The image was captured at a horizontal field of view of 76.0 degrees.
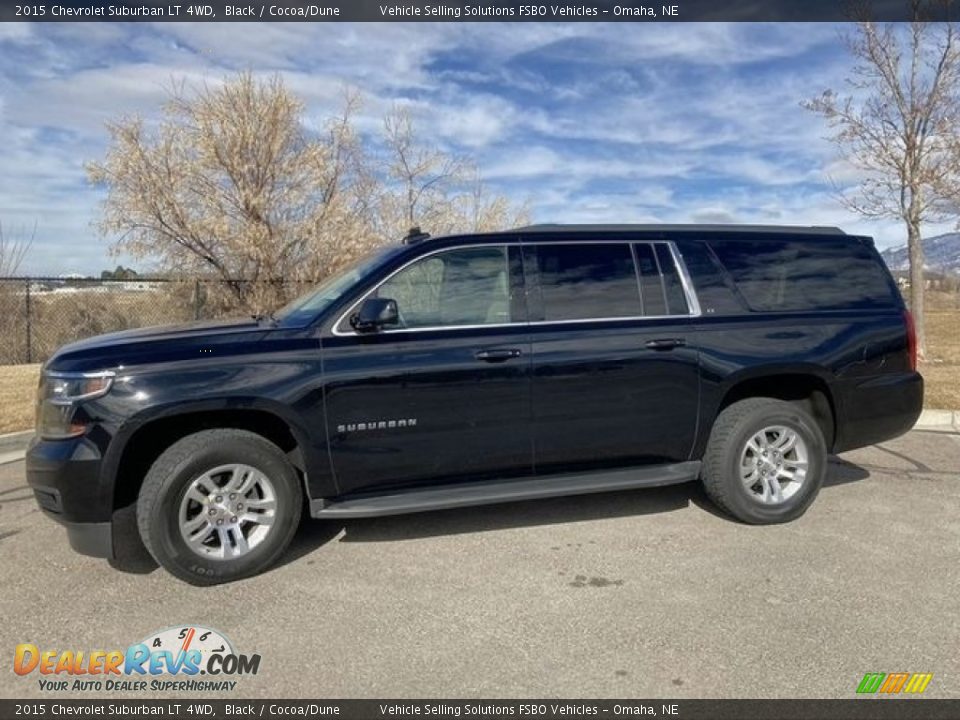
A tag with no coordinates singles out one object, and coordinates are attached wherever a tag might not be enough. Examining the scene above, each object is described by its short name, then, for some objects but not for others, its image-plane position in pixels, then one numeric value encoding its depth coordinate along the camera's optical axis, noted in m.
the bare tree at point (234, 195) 12.74
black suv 3.33
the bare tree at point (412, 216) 16.66
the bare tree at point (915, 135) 9.99
